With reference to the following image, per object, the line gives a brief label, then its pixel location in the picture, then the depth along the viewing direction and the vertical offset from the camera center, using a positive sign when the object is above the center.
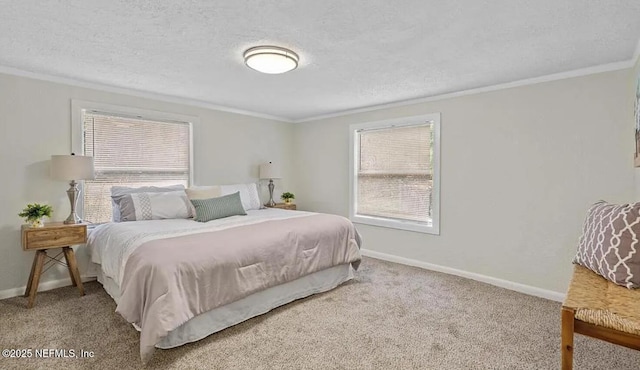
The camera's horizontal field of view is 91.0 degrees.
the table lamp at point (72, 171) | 2.96 +0.06
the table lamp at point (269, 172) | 4.91 +0.11
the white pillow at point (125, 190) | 3.42 -0.14
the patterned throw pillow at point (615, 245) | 1.66 -0.36
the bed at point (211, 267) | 2.02 -0.69
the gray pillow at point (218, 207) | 3.38 -0.32
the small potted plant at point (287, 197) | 5.21 -0.30
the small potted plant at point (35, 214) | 2.83 -0.34
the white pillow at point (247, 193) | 4.16 -0.20
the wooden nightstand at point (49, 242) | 2.74 -0.59
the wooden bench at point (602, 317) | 1.32 -0.59
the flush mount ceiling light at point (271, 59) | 2.36 +0.94
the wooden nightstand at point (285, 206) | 5.01 -0.43
